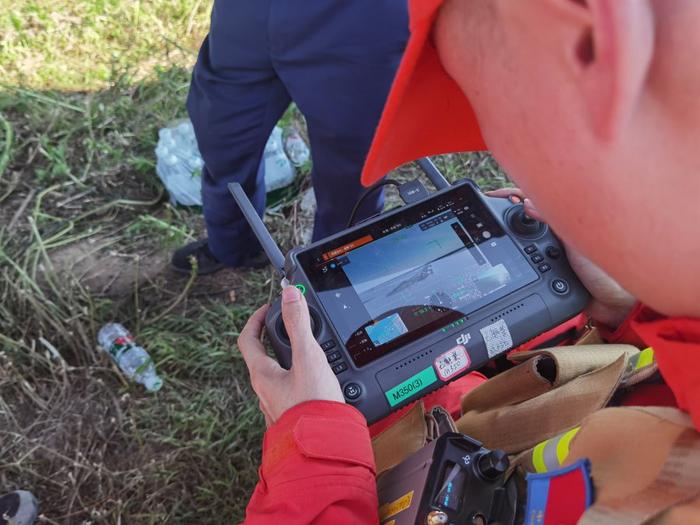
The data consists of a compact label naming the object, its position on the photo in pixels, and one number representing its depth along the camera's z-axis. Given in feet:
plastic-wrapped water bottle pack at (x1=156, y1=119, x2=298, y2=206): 6.08
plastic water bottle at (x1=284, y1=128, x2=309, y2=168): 6.45
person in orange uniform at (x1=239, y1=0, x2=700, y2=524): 1.12
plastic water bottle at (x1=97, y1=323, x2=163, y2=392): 5.21
